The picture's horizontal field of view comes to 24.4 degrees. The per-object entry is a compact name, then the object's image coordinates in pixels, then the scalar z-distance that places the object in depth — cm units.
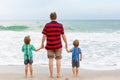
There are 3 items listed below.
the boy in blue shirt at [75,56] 699
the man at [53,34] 653
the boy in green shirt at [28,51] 677
